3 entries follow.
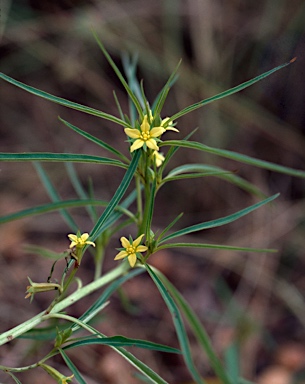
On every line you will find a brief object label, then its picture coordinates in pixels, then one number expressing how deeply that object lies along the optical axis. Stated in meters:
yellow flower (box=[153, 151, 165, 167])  0.40
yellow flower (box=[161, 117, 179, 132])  0.39
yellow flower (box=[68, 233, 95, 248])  0.38
